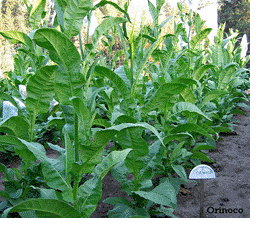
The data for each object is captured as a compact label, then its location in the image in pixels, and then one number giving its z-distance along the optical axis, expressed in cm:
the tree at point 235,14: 1484
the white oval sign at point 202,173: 159
